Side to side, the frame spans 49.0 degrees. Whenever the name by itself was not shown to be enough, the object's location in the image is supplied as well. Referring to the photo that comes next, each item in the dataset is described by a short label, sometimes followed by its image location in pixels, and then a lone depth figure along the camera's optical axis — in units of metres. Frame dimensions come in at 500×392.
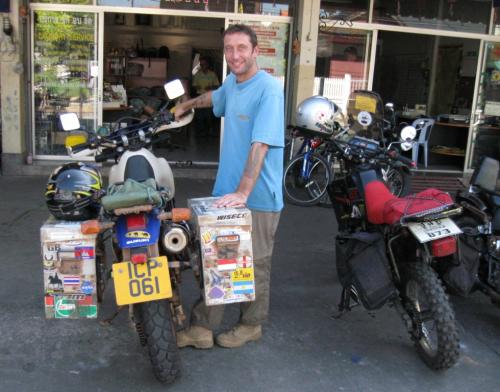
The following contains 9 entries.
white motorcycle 2.77
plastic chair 9.63
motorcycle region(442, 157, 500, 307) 3.44
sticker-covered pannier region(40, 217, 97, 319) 2.76
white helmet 6.71
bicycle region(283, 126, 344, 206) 7.18
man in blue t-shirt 3.10
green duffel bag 2.73
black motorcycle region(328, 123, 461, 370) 3.13
